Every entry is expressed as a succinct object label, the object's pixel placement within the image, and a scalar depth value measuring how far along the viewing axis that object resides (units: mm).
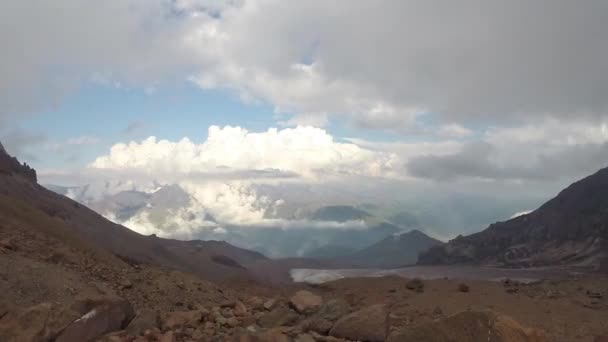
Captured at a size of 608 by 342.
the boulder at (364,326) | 12719
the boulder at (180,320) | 13594
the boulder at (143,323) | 12883
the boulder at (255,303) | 17423
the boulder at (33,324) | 11609
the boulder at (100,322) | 12164
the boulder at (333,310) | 13937
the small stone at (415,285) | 28481
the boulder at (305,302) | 15625
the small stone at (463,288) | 27078
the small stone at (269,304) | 17141
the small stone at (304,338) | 12172
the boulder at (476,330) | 10305
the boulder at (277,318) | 14578
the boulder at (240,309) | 16081
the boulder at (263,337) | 11695
